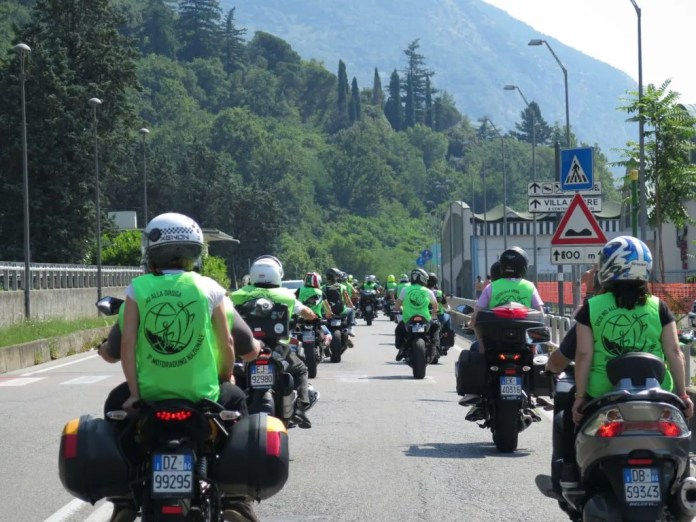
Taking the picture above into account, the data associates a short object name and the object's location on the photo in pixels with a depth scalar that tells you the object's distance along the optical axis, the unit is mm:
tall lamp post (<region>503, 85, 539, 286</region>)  46422
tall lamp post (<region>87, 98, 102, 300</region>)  52719
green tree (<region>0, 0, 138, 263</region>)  71938
